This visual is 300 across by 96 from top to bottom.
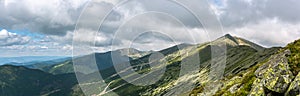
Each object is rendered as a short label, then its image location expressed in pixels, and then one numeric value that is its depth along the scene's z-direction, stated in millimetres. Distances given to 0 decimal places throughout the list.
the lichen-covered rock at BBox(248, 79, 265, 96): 37519
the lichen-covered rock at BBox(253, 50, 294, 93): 36719
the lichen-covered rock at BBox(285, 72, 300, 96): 33875
